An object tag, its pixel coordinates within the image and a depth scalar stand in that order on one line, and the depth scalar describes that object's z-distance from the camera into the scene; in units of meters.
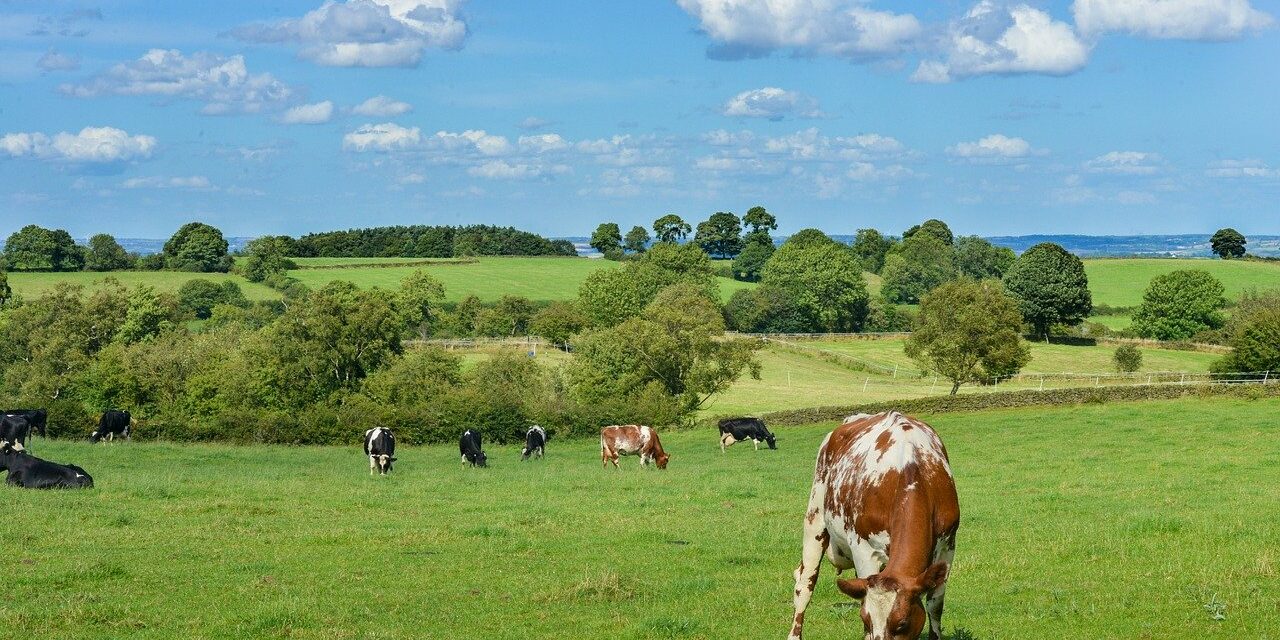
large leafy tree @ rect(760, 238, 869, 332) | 130.75
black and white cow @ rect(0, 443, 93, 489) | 24.69
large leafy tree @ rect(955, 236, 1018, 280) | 167.62
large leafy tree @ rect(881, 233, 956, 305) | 147.50
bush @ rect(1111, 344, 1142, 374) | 84.06
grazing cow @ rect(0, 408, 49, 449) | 32.00
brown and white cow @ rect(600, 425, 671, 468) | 38.03
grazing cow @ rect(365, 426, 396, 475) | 33.84
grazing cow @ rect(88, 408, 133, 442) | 47.48
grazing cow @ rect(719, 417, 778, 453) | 44.19
